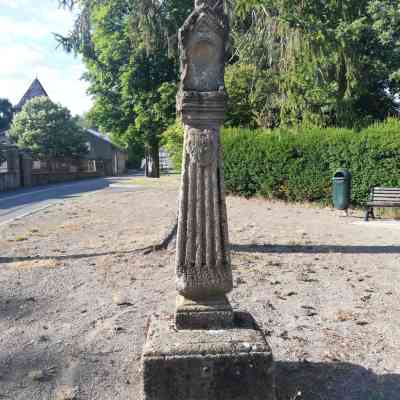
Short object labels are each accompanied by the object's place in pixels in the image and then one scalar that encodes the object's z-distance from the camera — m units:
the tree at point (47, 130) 39.22
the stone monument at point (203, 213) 2.80
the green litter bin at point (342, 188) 12.37
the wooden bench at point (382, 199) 11.07
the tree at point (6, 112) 67.94
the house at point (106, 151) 53.04
